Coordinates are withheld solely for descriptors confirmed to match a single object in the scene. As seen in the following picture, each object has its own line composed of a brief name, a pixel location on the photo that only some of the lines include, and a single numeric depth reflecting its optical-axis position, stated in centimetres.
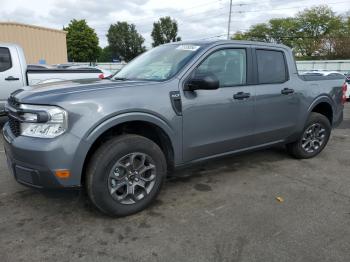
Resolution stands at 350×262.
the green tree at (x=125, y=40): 7931
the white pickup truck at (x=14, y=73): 709
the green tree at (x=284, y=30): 7006
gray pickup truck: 275
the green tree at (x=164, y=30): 7869
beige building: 2058
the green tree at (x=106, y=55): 8506
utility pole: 3985
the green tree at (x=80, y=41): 5834
